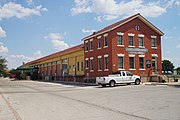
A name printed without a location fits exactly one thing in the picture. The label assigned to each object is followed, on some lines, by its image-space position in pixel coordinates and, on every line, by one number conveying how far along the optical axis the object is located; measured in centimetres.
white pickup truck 1993
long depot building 2351
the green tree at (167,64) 7306
